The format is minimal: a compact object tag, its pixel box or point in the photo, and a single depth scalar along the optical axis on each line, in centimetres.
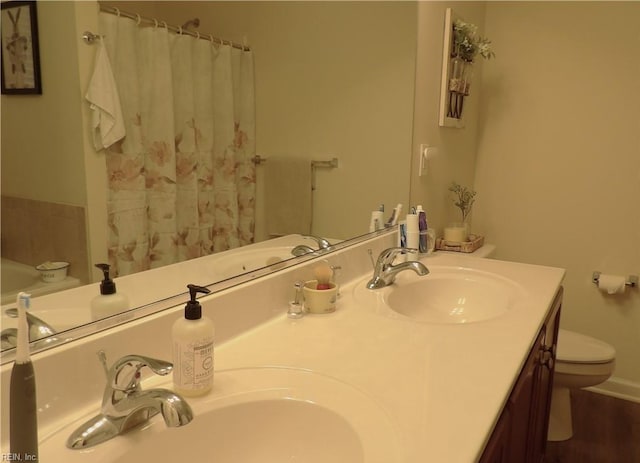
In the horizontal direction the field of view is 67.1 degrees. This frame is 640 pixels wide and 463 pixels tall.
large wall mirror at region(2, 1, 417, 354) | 79
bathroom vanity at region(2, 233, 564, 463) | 71
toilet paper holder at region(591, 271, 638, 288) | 240
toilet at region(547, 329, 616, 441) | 197
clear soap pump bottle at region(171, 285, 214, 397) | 78
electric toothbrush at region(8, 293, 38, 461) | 51
